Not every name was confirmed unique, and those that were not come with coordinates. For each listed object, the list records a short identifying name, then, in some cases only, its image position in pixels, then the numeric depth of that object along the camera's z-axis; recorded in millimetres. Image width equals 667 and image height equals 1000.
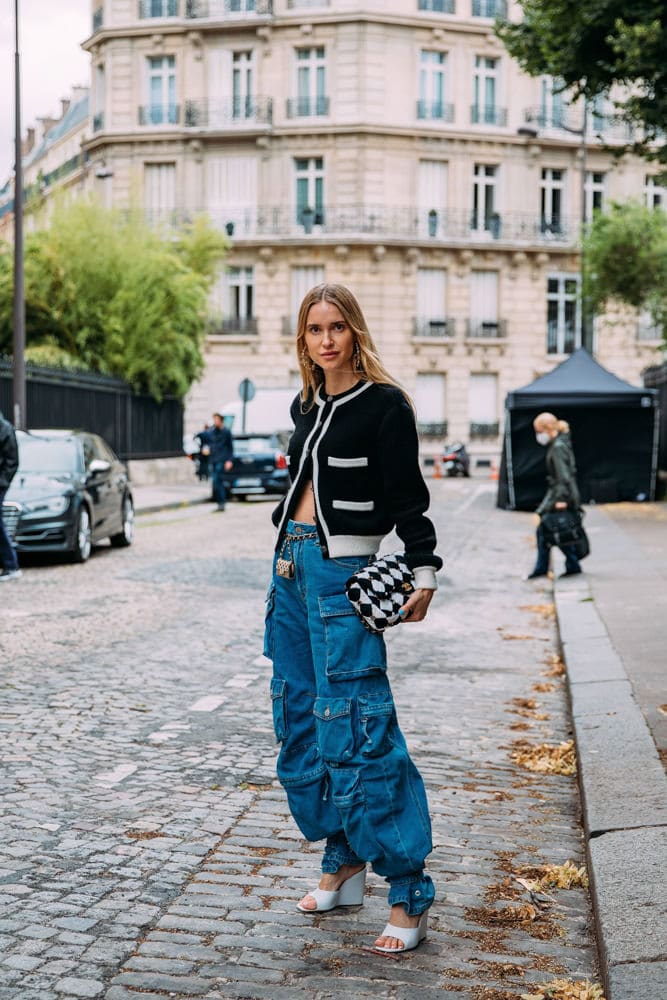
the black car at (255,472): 29094
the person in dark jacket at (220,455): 25422
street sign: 32312
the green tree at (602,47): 15367
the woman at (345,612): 3854
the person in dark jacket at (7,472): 13422
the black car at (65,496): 15188
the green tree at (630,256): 32438
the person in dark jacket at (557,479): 13859
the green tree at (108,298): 32656
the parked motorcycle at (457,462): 44094
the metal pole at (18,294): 21862
